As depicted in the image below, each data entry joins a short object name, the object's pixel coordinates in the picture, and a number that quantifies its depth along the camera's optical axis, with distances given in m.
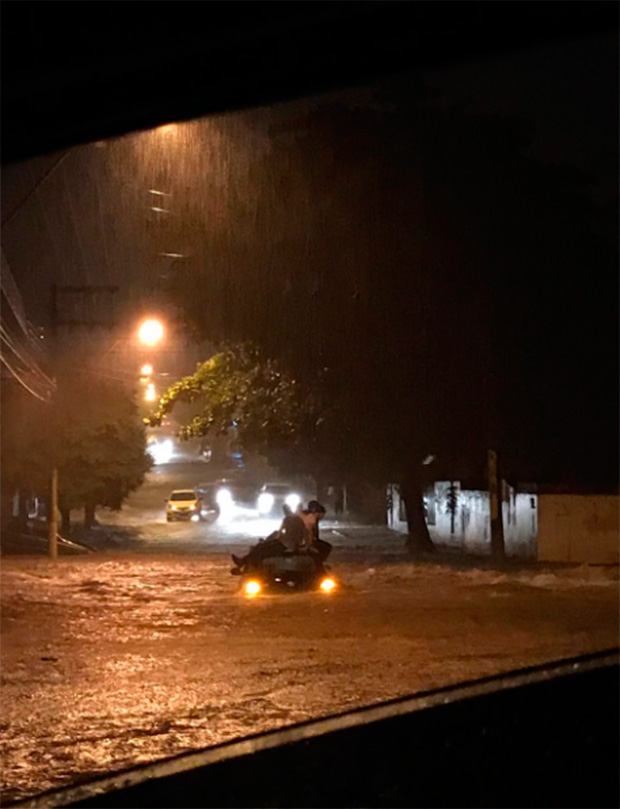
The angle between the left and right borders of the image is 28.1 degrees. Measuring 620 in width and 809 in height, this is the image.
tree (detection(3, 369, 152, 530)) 36.78
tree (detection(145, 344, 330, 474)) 29.88
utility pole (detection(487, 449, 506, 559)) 27.86
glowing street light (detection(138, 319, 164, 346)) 30.11
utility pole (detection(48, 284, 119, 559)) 30.97
